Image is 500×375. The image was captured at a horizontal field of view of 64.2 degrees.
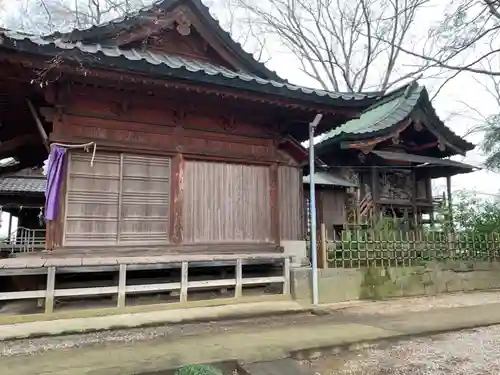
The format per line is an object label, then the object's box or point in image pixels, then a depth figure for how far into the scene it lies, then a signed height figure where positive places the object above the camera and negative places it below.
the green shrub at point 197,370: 3.35 -1.10
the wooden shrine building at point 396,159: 12.30 +2.56
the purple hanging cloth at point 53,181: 6.48 +0.97
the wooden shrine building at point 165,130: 6.38 +2.11
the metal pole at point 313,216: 7.76 +0.46
